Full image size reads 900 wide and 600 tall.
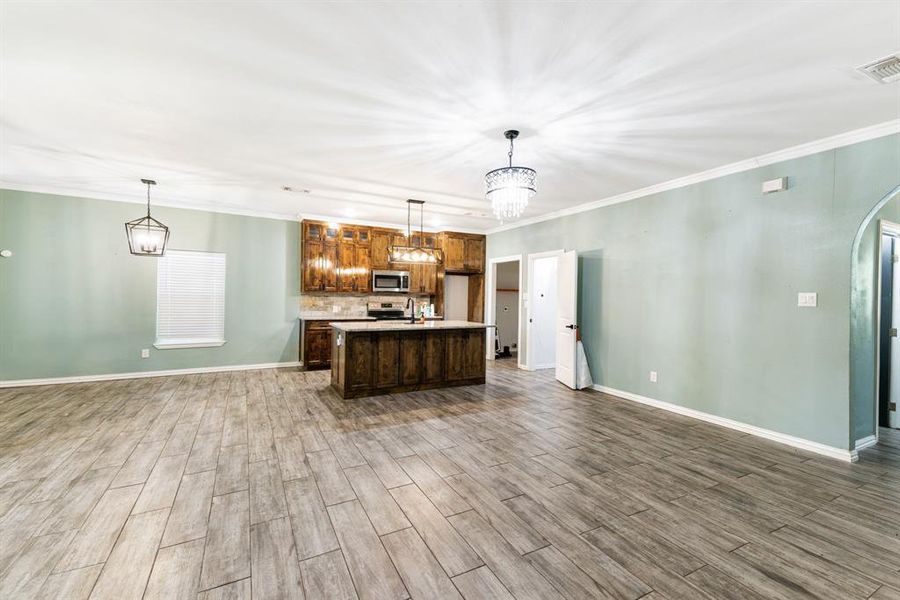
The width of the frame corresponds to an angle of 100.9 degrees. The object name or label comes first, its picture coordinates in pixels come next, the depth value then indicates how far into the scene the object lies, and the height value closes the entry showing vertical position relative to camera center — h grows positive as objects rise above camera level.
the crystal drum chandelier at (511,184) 3.20 +1.02
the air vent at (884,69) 2.20 +1.47
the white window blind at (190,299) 5.90 -0.04
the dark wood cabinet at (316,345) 6.40 -0.80
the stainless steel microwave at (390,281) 7.29 +0.38
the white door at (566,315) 5.53 -0.18
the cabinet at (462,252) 7.79 +1.05
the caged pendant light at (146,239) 4.85 +0.77
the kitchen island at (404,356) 4.78 -0.77
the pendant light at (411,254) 5.82 +0.74
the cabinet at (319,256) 6.70 +0.77
